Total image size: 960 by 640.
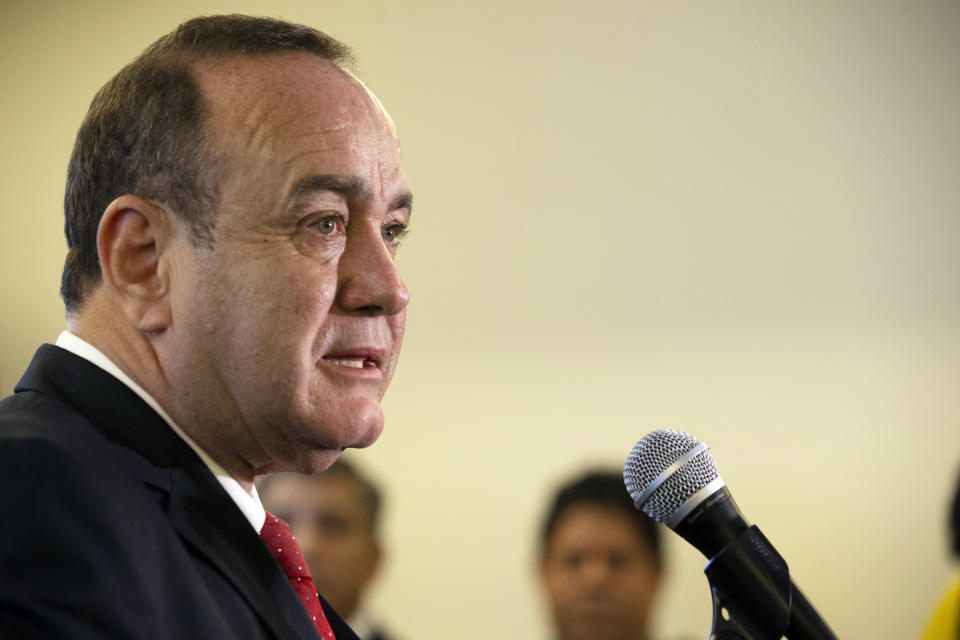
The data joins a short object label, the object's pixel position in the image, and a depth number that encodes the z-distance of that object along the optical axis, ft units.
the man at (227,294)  7.21
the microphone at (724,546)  7.14
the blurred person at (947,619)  17.01
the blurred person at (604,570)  22.25
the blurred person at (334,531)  24.07
